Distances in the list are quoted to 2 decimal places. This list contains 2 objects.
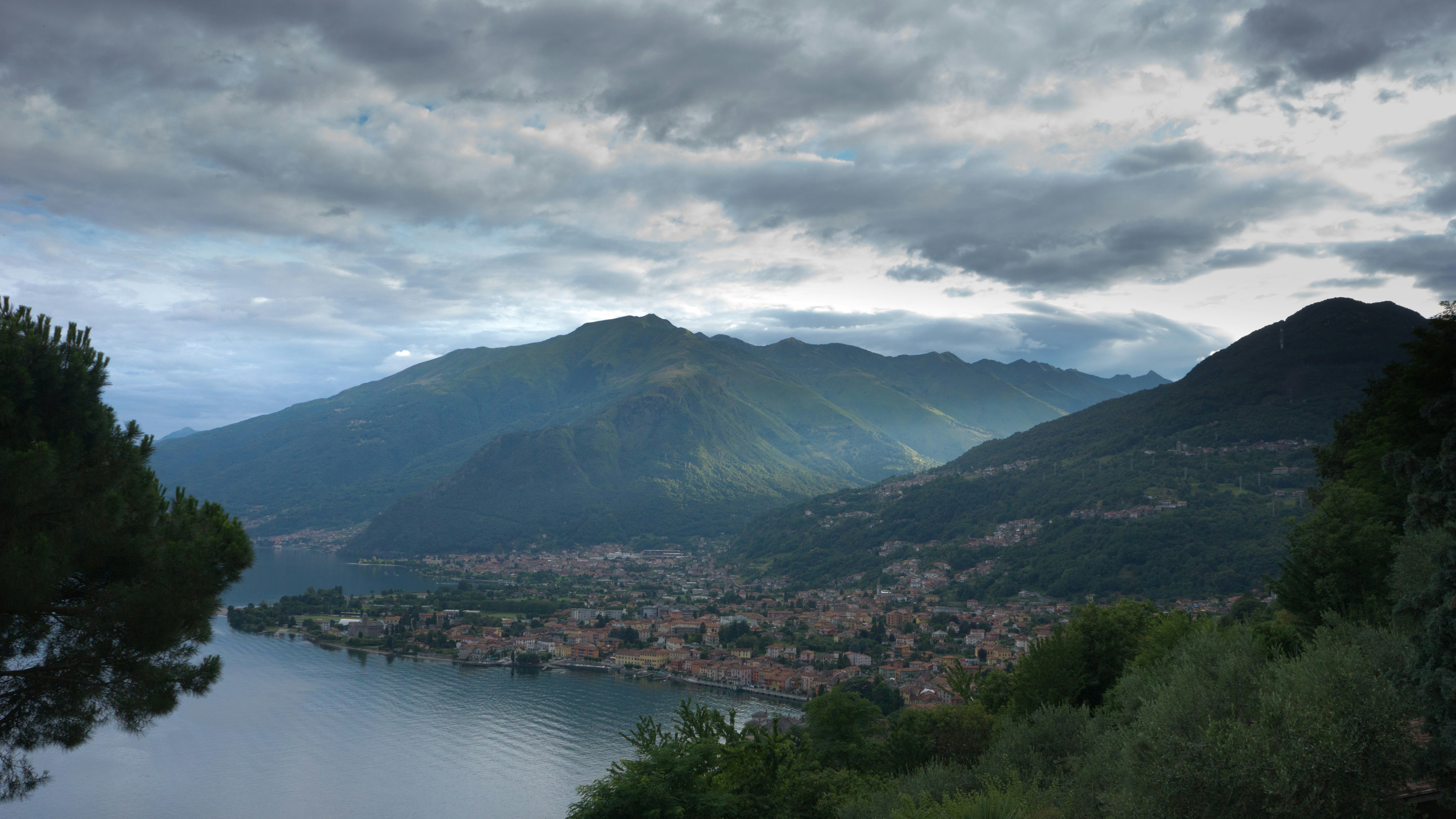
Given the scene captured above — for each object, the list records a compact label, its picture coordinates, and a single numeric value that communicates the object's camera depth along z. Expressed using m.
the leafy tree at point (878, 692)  31.94
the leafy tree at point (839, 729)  19.02
